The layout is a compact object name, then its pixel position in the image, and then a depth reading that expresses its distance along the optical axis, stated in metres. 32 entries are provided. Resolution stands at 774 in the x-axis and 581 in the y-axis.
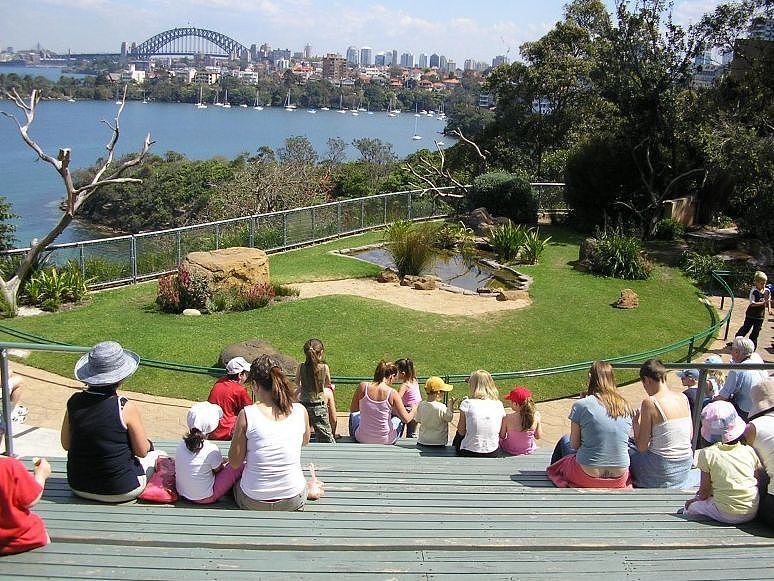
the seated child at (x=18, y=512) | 4.11
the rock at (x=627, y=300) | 16.84
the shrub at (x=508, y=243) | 21.09
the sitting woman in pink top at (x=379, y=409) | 7.77
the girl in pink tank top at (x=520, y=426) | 7.07
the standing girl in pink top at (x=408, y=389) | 8.48
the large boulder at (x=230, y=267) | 15.55
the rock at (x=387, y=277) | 18.62
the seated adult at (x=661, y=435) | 6.06
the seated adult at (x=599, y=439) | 5.96
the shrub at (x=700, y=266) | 19.55
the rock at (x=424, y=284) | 17.95
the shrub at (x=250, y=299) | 15.53
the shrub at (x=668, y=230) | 24.00
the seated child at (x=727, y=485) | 5.00
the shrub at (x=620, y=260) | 19.59
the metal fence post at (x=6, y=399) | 5.97
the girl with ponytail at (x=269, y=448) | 5.16
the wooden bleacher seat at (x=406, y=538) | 4.13
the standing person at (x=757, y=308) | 13.59
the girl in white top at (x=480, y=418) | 7.04
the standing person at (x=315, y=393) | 7.88
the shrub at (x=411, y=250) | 18.61
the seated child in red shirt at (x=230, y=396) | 7.46
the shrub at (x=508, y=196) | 24.80
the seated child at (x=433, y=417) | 7.33
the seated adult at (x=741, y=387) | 7.59
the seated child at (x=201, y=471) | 5.26
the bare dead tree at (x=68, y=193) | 15.27
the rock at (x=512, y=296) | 17.12
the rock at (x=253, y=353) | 11.38
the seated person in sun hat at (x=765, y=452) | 5.01
